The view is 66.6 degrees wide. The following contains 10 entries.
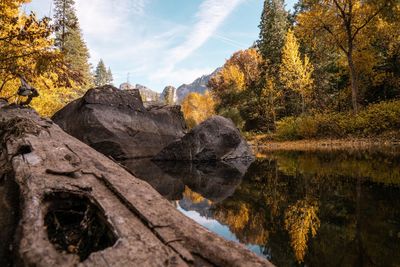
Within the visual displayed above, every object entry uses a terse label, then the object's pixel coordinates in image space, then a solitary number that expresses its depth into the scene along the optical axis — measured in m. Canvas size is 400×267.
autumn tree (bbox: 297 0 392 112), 20.44
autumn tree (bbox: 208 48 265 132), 33.00
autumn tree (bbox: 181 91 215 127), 61.33
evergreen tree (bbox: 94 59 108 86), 84.38
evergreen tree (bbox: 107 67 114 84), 91.26
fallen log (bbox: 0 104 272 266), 1.76
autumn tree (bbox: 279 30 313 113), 26.22
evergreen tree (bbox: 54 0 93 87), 40.59
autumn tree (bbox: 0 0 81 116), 8.39
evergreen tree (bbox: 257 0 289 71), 32.53
